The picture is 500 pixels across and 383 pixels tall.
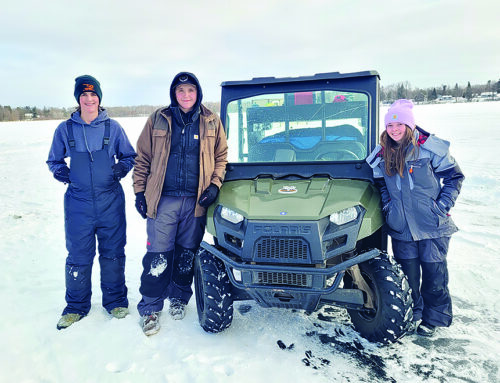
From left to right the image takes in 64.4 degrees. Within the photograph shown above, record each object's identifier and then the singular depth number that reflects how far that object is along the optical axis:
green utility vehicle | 2.49
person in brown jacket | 3.14
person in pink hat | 2.86
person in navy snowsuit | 3.26
